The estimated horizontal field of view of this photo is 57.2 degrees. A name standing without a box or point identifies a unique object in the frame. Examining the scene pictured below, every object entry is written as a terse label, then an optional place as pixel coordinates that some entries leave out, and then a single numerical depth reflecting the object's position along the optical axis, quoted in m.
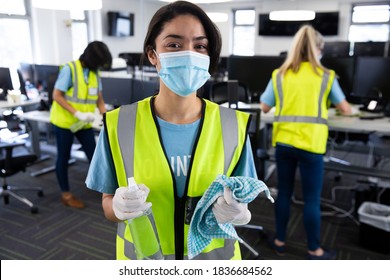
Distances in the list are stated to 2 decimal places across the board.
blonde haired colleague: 1.97
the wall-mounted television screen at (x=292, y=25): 8.18
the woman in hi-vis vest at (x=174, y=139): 0.89
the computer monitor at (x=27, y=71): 4.36
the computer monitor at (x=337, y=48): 4.56
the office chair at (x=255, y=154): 1.90
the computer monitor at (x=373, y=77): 2.82
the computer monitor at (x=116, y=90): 3.12
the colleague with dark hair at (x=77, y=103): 2.61
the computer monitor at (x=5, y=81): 3.73
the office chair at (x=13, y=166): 2.71
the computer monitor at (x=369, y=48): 4.39
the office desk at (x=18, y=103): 3.68
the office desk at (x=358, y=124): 2.44
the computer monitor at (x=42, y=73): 4.05
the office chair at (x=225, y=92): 1.65
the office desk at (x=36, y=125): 3.02
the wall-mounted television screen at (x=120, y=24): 7.72
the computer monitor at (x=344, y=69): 2.95
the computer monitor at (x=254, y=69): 3.21
